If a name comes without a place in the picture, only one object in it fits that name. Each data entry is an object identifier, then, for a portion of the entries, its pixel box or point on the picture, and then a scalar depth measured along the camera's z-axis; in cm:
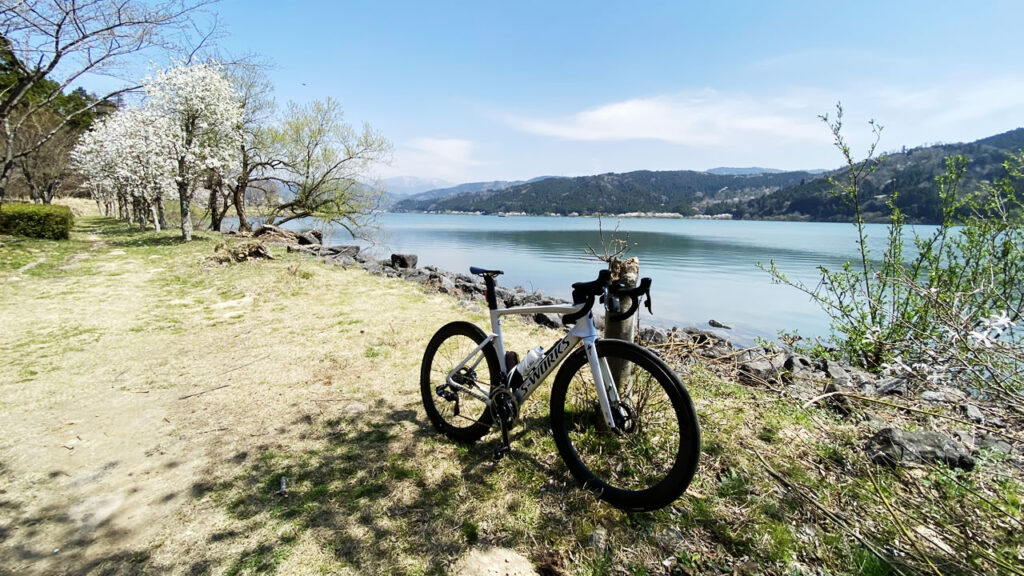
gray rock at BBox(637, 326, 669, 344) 817
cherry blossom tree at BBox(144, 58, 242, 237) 1673
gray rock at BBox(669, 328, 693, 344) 880
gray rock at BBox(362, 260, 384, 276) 1413
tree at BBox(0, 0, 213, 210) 1049
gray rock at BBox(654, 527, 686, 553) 237
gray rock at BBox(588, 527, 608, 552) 240
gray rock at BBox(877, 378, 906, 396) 462
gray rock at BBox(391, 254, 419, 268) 1662
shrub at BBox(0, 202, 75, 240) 1608
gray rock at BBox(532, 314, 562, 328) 891
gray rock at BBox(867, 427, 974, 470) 283
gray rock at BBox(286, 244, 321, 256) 1642
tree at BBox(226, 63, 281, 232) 2202
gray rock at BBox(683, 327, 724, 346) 864
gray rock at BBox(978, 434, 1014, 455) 307
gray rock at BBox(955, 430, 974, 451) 319
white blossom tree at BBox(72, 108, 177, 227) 1714
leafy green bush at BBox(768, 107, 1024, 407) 486
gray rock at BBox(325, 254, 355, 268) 1493
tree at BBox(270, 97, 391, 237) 2262
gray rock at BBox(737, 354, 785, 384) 506
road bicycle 248
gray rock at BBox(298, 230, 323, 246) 2177
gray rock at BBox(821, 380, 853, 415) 393
